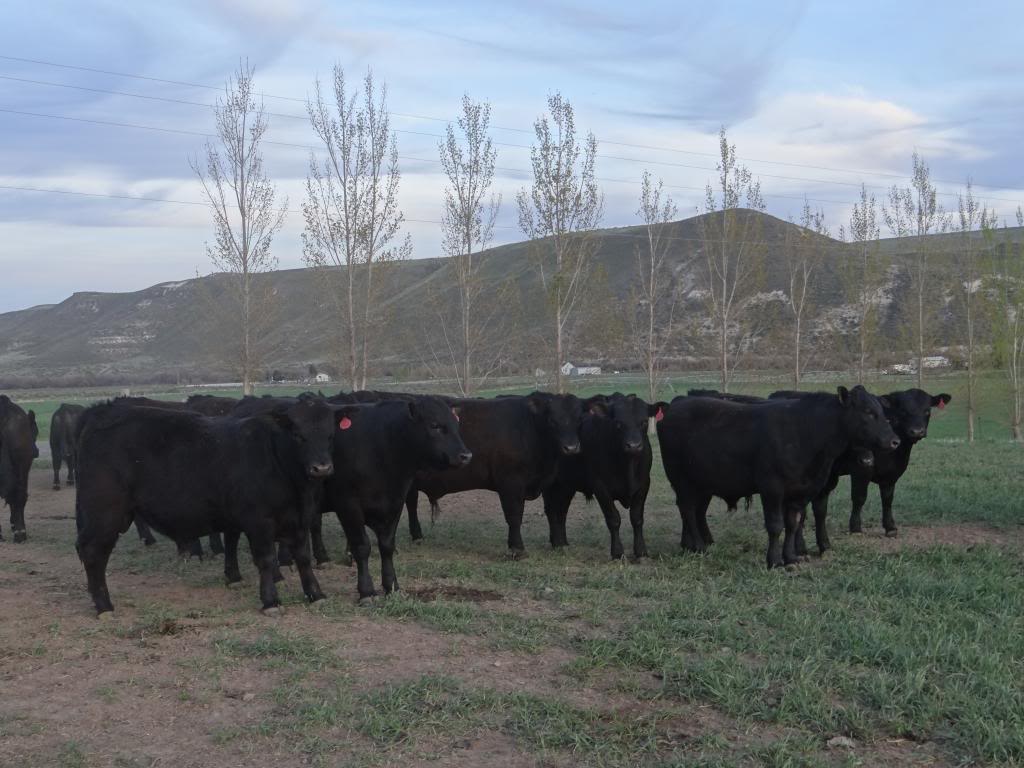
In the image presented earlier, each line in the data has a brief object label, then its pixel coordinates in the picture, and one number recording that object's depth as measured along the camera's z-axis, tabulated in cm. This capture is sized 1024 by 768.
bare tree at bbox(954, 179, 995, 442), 3759
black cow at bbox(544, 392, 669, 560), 1112
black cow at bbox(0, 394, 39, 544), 1330
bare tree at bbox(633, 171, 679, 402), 3077
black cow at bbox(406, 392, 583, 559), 1154
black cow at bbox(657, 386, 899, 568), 1022
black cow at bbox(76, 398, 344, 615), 870
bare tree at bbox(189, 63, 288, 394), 2702
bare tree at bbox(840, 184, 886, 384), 3928
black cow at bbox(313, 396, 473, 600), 937
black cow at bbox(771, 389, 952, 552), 1162
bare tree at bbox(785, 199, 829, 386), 3697
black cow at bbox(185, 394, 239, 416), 1327
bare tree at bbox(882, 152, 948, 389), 4030
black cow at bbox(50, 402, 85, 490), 2016
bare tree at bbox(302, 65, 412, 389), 2636
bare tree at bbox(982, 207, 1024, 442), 3744
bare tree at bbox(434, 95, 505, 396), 2695
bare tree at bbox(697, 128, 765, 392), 3234
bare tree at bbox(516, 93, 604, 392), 2681
